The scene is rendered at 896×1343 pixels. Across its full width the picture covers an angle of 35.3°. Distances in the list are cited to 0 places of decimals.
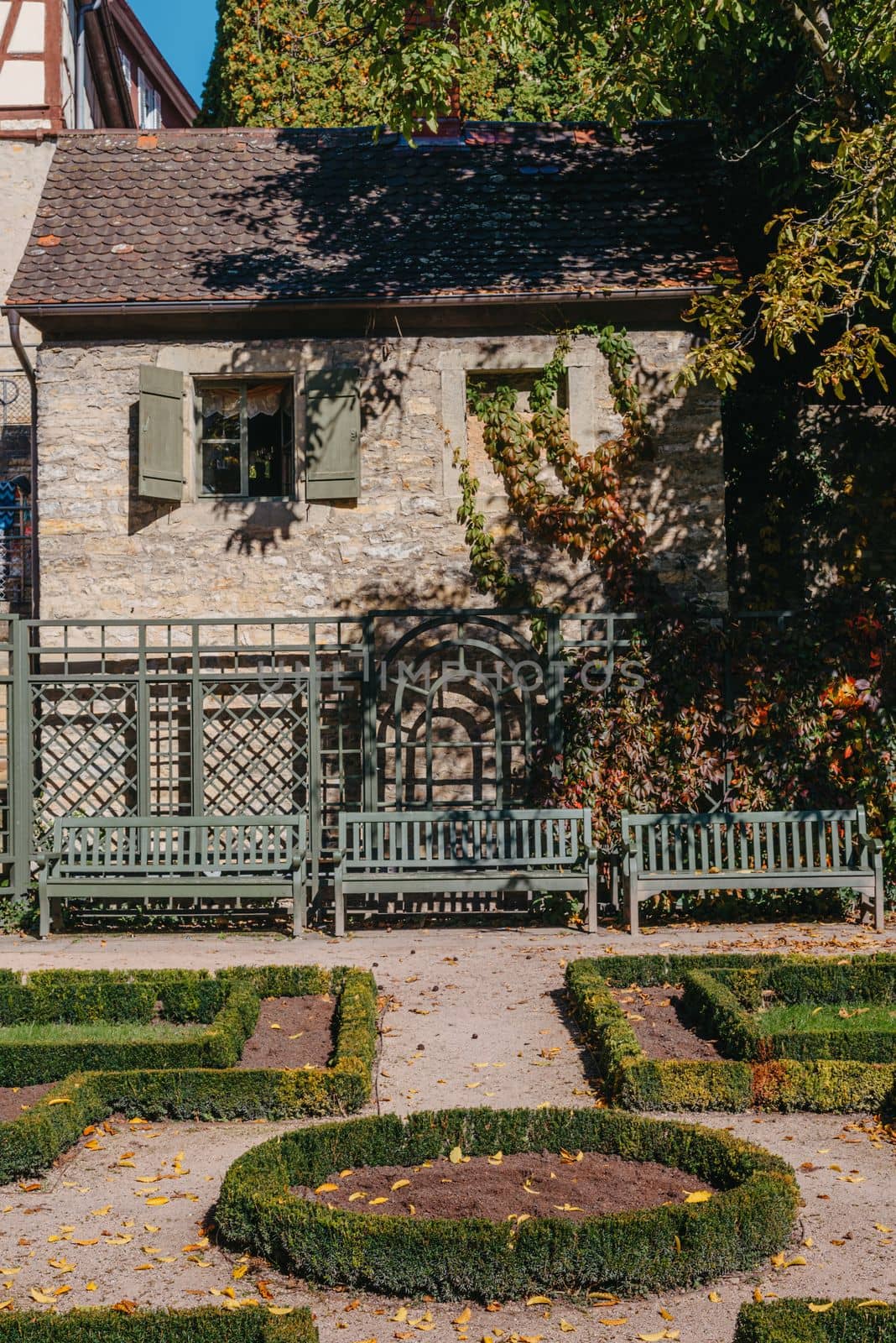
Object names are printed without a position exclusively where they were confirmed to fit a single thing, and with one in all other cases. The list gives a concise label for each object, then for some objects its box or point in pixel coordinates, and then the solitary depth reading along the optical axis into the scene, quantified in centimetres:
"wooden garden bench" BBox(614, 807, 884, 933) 994
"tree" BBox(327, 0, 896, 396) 931
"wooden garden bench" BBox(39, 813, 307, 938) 1008
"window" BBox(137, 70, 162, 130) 2231
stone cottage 1128
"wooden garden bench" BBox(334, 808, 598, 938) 1006
